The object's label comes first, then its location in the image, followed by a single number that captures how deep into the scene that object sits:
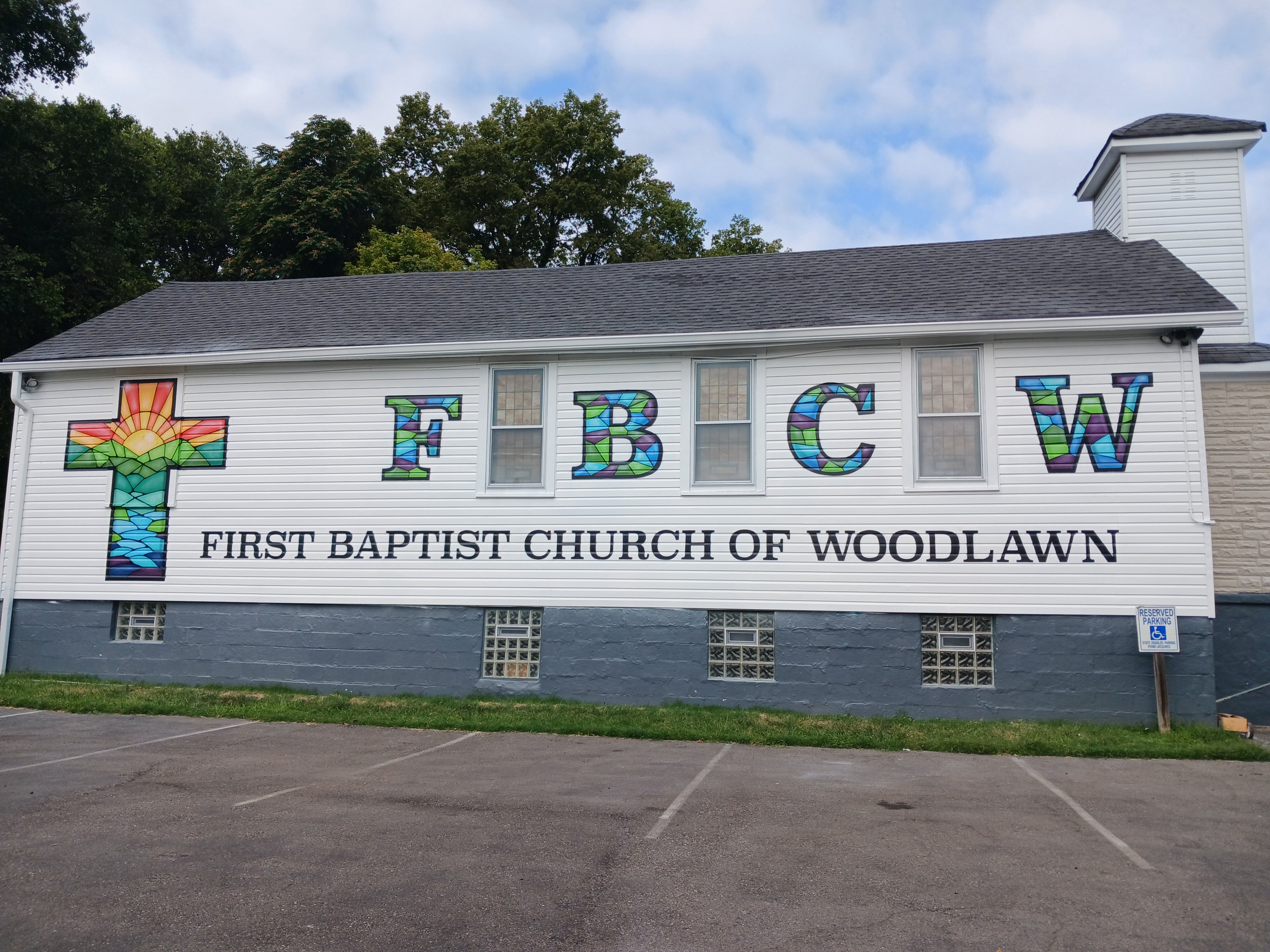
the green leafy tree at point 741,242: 40.91
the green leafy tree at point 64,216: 22.75
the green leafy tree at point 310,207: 34.88
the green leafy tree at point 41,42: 24.22
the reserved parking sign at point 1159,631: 12.12
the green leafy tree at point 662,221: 42.16
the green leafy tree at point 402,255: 30.12
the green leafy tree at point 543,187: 40.50
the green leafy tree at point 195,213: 41.50
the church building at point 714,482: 13.04
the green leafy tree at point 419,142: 42.81
